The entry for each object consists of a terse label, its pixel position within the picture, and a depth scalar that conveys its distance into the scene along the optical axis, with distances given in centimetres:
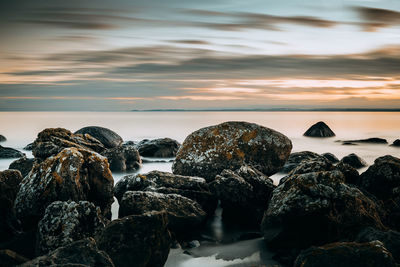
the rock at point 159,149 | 1927
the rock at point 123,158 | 1466
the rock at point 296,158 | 1391
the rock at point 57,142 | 1080
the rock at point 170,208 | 741
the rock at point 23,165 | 1143
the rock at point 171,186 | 859
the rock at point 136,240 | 571
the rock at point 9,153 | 1878
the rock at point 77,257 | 489
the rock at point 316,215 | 662
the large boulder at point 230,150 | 1138
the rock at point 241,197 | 840
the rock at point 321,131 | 3200
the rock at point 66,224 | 615
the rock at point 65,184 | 720
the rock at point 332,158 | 1619
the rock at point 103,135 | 2086
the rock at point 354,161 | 1598
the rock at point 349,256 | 487
